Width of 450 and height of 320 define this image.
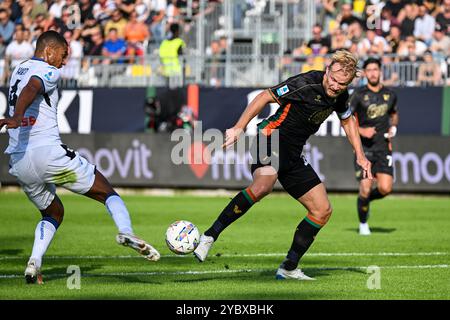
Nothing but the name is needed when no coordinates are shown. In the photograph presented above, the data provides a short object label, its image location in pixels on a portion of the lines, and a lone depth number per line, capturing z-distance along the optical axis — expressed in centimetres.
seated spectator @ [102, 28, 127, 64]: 2777
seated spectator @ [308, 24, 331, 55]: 2579
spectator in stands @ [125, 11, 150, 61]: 2770
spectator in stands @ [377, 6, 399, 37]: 2588
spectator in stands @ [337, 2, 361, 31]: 2617
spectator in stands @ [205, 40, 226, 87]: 2530
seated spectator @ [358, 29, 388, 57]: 2513
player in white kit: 963
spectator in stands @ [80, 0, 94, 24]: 2950
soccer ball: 984
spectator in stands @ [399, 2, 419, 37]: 2580
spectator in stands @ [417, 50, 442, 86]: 2359
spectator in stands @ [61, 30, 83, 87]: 2596
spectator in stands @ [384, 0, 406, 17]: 2616
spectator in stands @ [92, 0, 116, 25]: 2936
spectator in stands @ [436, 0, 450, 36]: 2534
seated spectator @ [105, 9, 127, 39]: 2872
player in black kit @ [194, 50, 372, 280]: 1017
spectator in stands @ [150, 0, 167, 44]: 2811
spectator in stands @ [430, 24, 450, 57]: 2475
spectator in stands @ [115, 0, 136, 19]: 2902
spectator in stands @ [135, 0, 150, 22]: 2858
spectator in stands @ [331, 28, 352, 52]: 2570
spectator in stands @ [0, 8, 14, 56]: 2944
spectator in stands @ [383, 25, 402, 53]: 2517
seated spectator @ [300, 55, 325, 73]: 2409
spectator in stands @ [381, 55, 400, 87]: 2400
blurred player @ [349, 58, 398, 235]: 1650
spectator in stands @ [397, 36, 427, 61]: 2491
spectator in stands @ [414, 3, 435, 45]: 2562
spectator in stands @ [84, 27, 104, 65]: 2824
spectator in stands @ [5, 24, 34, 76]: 2788
